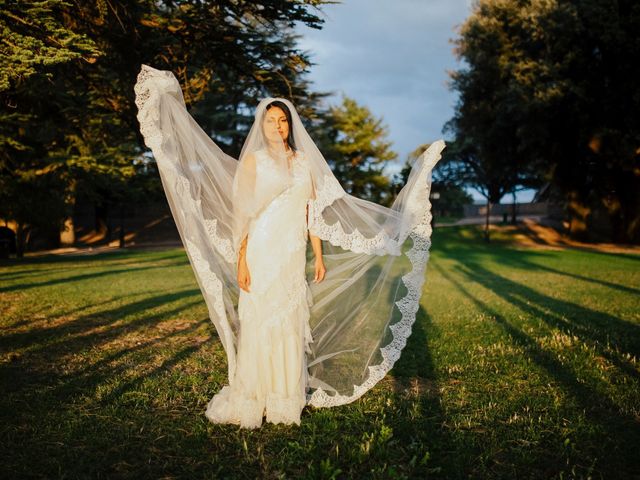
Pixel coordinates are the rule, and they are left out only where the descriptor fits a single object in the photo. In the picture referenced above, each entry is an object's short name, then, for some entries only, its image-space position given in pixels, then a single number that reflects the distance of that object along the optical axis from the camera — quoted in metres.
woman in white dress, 3.86
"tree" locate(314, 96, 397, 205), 44.38
